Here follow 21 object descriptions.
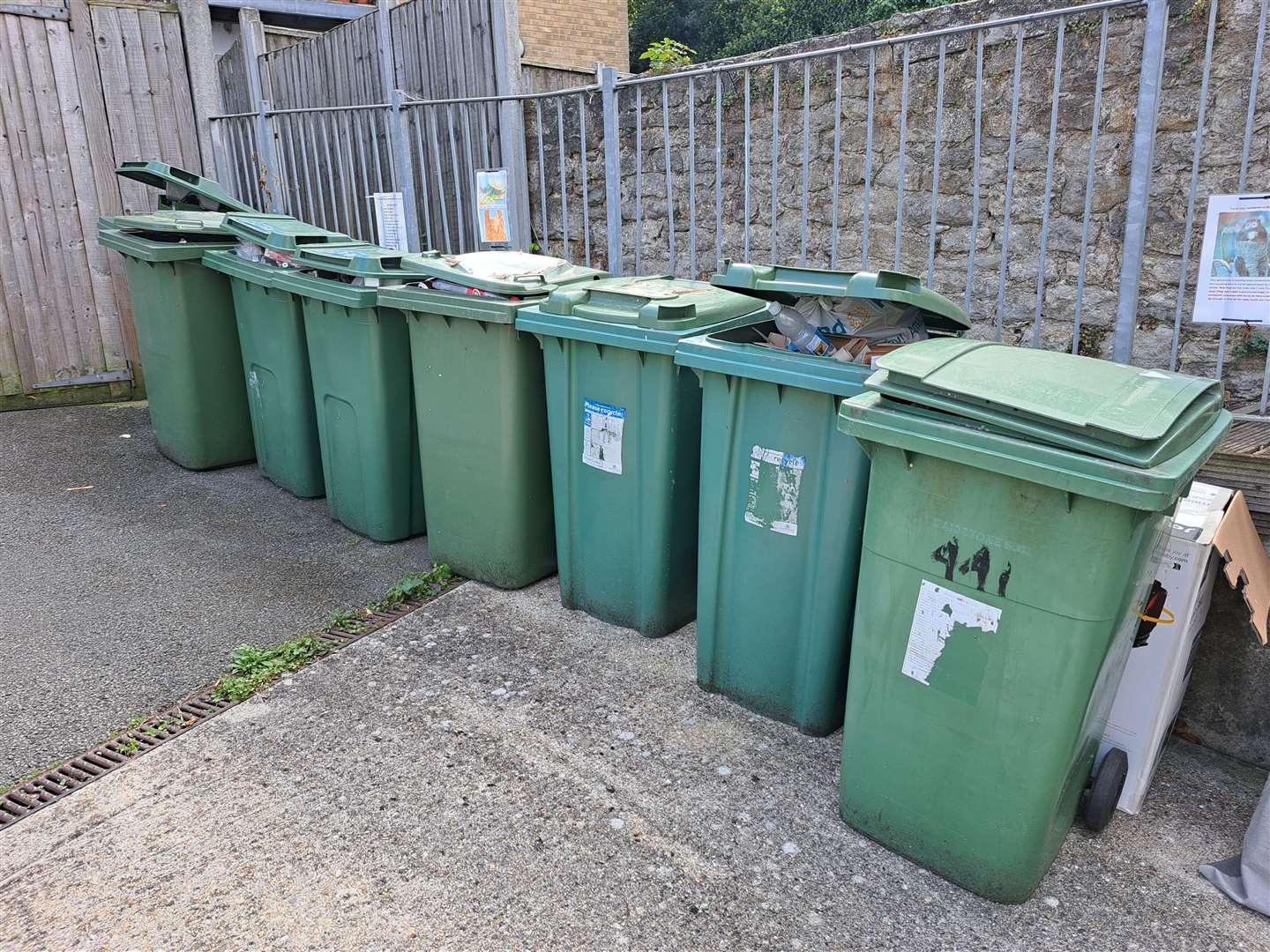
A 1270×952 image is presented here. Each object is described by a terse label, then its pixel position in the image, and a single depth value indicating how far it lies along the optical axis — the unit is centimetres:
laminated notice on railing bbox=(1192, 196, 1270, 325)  279
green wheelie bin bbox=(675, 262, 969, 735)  267
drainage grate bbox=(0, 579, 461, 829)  264
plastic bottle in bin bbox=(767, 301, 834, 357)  290
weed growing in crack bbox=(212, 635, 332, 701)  319
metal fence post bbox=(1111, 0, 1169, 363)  290
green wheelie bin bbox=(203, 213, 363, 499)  456
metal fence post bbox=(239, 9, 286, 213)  684
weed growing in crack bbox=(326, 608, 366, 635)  364
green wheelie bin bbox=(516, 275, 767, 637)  318
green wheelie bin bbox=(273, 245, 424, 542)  404
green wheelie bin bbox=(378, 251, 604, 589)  358
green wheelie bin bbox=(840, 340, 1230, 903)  194
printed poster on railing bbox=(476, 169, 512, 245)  552
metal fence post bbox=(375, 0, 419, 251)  589
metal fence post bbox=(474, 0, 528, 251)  659
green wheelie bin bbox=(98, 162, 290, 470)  504
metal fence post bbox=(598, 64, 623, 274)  459
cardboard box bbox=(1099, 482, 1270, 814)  247
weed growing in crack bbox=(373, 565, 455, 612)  384
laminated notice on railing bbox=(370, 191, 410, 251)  604
